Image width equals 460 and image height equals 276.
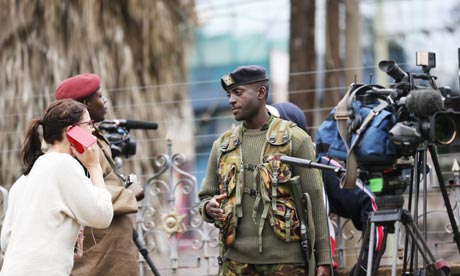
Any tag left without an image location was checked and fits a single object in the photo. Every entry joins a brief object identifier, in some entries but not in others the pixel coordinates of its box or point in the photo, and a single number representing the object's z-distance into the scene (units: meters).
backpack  11.11
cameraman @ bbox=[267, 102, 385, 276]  12.89
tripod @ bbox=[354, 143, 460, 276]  10.87
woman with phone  9.97
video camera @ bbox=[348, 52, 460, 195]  10.70
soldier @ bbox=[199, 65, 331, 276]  11.41
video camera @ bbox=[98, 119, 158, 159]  13.54
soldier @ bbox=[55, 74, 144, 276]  11.92
